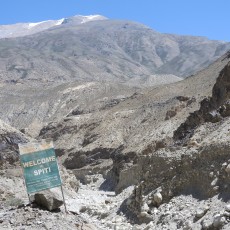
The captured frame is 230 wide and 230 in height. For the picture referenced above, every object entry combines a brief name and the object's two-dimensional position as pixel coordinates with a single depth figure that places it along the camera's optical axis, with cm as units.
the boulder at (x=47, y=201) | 1211
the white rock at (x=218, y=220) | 1166
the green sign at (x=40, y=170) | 1218
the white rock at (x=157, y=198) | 1533
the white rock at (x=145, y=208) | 1529
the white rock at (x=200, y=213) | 1296
